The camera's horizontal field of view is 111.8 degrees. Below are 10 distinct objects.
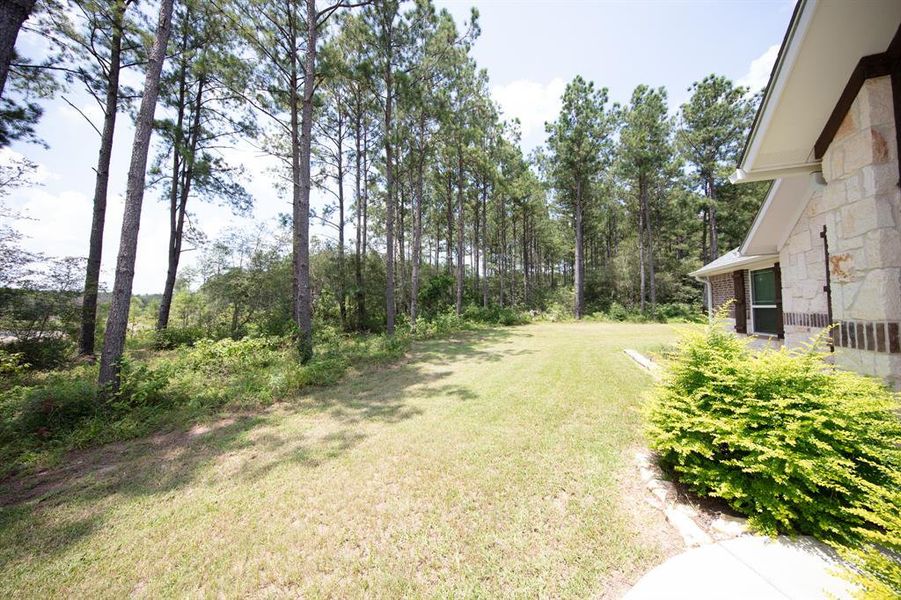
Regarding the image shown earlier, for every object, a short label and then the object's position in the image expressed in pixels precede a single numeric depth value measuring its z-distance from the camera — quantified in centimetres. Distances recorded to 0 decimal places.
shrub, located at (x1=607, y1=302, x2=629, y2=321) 2008
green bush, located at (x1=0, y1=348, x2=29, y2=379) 588
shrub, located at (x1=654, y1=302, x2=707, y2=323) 1925
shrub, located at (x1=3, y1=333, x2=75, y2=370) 671
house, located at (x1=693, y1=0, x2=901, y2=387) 271
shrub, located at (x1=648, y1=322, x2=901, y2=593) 195
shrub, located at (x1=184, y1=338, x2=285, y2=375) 691
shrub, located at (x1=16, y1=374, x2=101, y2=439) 411
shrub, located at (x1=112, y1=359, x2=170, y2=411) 489
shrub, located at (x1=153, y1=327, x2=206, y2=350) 997
